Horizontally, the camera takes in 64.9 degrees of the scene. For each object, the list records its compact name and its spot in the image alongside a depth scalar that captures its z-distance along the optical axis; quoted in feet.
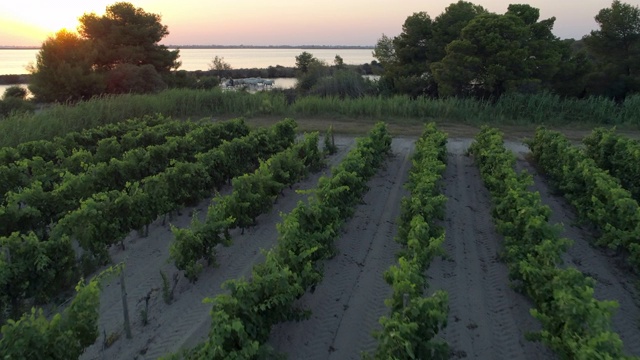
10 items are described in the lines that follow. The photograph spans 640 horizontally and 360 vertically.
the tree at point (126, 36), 101.76
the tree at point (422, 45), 95.55
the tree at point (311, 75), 113.29
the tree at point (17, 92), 91.14
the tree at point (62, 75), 82.74
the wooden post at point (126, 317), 19.24
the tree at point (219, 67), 186.46
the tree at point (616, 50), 89.25
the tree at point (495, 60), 79.87
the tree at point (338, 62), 152.85
